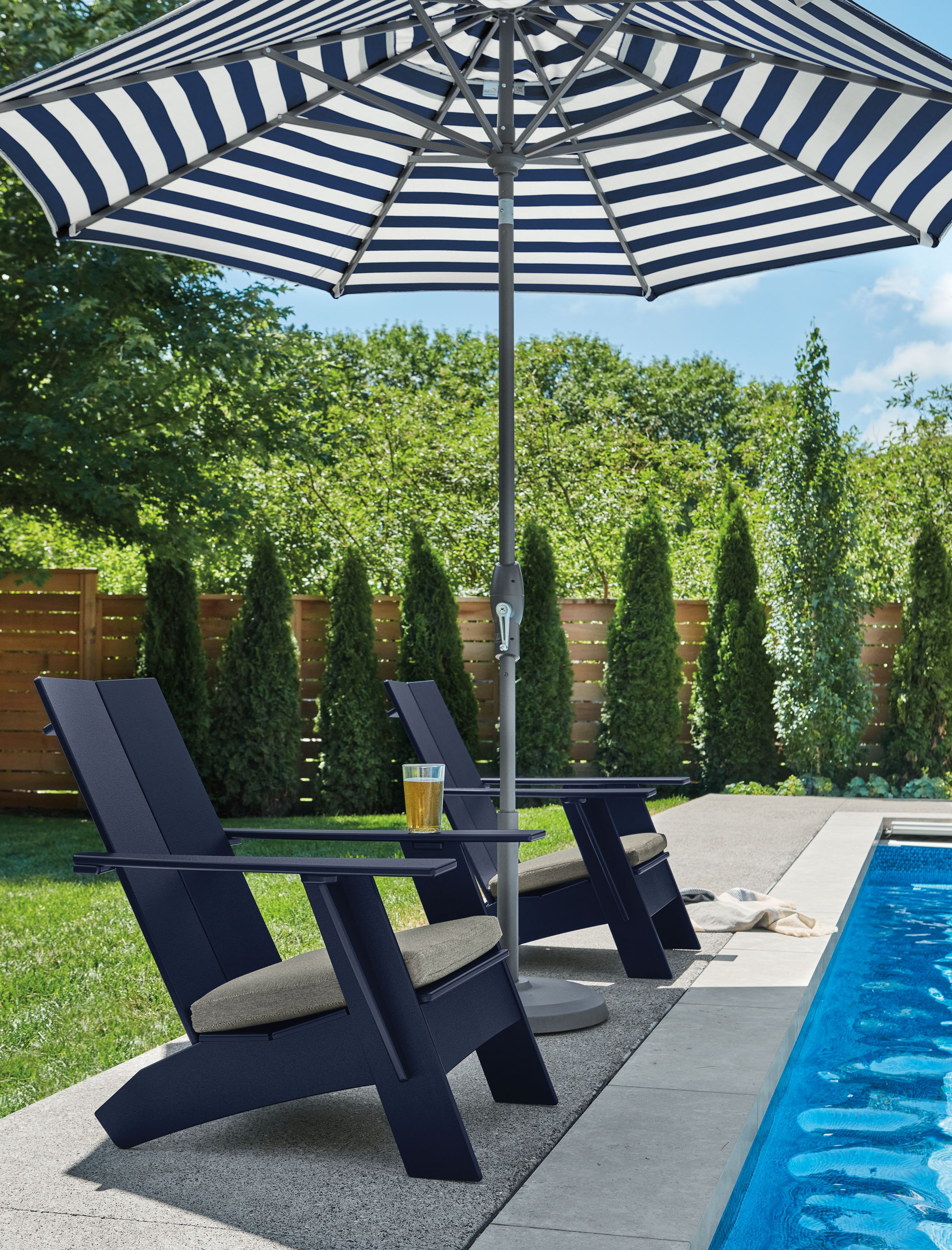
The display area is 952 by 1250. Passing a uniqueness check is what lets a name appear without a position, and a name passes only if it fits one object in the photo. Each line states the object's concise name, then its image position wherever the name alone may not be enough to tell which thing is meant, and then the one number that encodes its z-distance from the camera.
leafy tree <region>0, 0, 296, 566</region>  8.80
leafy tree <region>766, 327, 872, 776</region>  10.10
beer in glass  2.87
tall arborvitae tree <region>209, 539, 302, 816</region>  10.00
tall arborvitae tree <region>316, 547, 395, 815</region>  10.03
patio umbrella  3.11
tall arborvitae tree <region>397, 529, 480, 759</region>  10.26
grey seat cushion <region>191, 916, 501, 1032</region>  2.42
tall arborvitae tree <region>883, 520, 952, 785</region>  10.31
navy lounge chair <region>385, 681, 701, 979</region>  3.95
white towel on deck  4.68
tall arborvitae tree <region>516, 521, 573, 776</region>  10.39
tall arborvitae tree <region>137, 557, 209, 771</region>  9.96
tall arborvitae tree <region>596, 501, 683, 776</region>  10.49
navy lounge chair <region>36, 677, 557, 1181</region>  2.36
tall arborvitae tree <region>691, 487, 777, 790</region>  10.49
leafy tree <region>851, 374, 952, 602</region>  18.75
